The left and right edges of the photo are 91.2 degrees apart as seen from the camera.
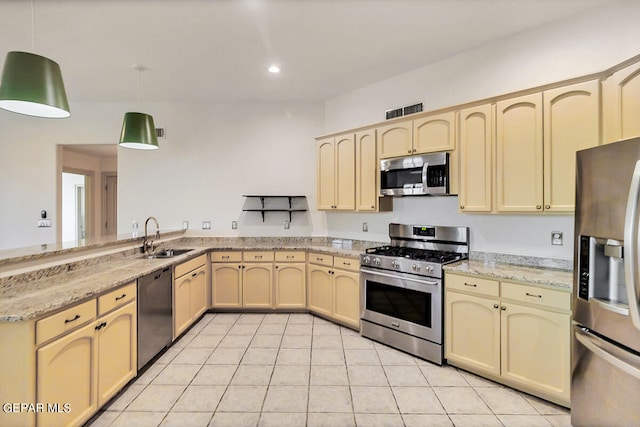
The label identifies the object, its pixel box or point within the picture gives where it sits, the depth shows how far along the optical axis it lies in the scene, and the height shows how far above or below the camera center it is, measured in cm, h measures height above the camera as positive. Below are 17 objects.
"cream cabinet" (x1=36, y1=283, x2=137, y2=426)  164 -91
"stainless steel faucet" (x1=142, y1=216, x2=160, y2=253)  340 -36
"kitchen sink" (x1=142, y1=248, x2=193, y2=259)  335 -47
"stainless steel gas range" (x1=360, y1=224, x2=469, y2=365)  277 -72
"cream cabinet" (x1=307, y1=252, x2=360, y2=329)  350 -90
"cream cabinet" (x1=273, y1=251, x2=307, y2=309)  406 -84
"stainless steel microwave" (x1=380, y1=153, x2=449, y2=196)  298 +38
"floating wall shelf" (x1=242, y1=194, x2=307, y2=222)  440 +9
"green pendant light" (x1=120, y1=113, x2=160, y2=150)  309 +82
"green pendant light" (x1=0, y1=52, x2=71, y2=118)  184 +79
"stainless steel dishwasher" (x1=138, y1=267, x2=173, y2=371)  254 -89
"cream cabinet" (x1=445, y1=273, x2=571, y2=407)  213 -91
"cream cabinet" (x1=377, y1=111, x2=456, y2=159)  297 +78
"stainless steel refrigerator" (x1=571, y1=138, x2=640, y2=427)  148 -41
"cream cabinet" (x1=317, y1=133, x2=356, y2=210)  382 +50
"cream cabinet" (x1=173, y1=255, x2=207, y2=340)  319 -90
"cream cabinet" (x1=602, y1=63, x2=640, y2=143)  196 +71
